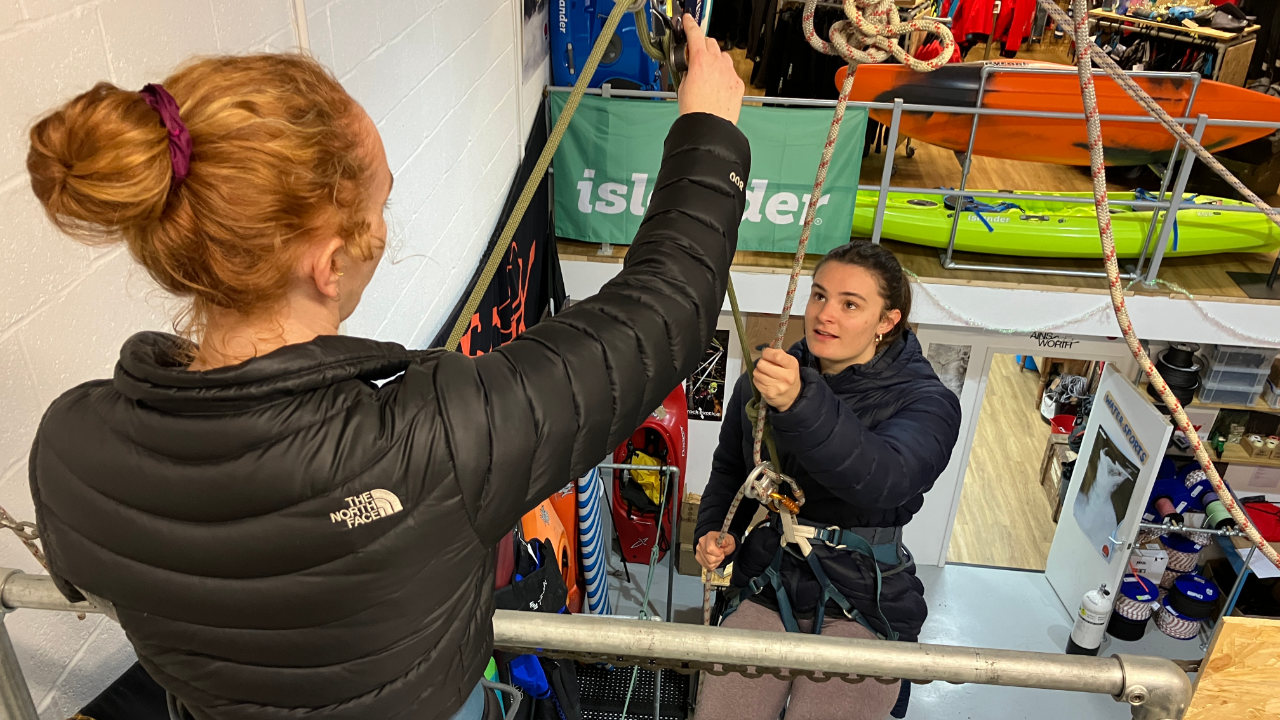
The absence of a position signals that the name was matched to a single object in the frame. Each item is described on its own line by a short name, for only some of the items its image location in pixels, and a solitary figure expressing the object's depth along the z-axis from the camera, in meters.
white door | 5.08
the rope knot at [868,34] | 1.19
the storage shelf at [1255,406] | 5.07
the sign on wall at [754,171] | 4.20
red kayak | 5.09
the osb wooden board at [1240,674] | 1.05
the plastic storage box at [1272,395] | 5.03
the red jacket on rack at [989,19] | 7.41
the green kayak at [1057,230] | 4.61
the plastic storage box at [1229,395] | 5.06
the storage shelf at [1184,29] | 5.87
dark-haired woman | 1.68
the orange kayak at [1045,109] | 4.60
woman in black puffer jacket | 0.64
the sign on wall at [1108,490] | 4.40
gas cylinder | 4.73
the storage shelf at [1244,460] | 5.21
